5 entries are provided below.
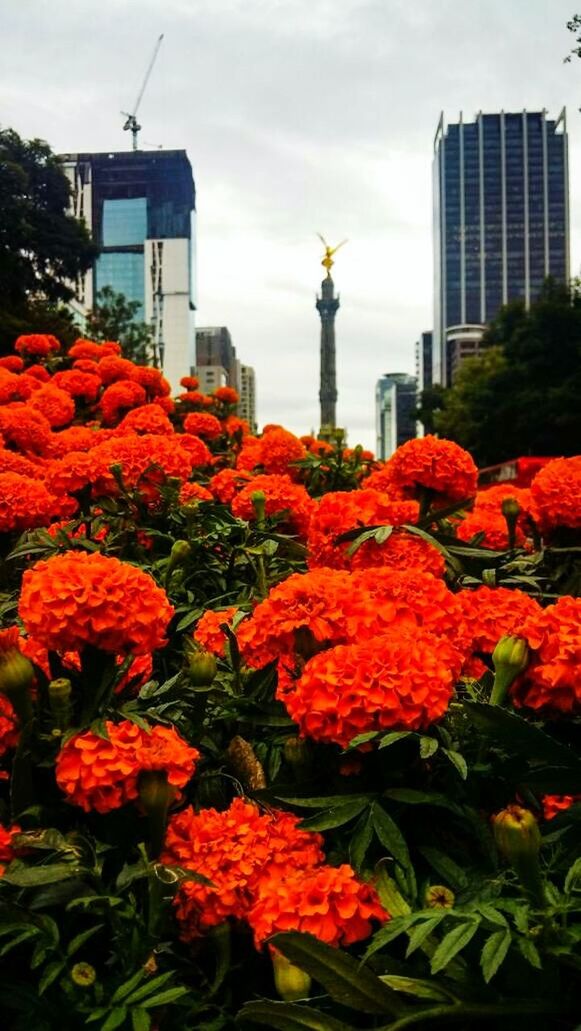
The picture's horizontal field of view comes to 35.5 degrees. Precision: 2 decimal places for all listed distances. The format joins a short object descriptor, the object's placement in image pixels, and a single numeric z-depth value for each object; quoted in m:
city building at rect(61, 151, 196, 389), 88.19
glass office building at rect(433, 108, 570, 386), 100.62
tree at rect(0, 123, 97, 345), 19.59
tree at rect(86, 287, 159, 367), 25.70
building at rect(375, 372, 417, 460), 90.56
